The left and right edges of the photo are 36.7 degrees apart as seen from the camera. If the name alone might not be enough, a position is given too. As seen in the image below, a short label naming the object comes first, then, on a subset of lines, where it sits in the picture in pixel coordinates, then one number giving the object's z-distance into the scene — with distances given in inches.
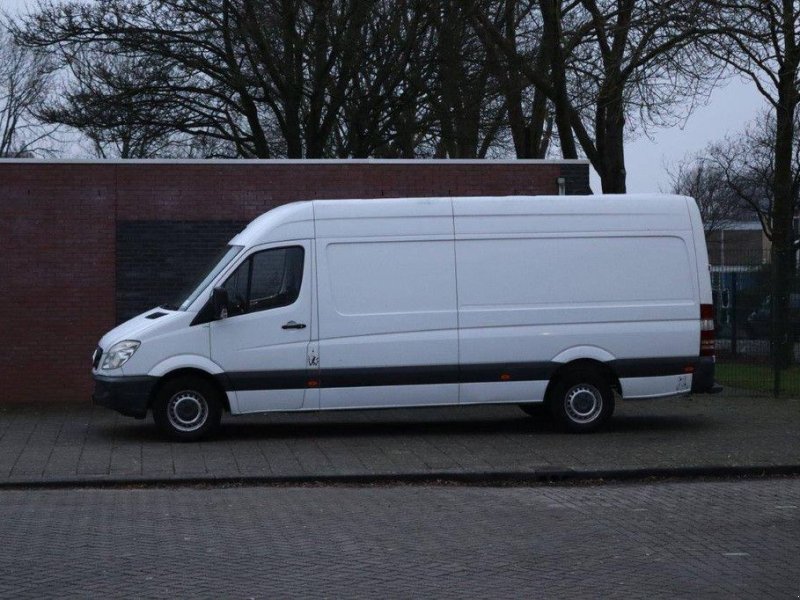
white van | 514.6
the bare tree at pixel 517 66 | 924.6
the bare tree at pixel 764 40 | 802.8
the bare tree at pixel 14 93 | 1615.4
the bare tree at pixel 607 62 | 802.2
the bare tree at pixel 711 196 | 2032.1
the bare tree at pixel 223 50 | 948.6
